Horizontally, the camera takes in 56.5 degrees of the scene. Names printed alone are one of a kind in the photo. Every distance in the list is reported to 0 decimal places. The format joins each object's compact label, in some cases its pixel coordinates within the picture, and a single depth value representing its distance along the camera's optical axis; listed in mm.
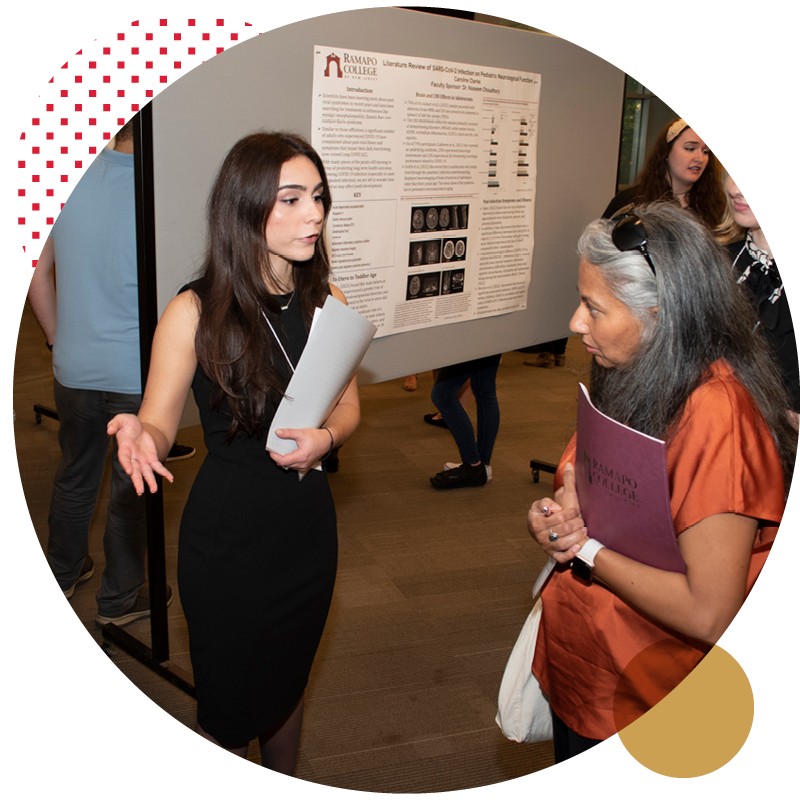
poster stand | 1886
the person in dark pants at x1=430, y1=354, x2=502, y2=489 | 4082
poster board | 1974
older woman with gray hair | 1063
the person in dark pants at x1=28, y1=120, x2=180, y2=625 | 1996
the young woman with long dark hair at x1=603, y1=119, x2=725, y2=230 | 2715
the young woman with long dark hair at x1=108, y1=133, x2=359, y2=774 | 1447
